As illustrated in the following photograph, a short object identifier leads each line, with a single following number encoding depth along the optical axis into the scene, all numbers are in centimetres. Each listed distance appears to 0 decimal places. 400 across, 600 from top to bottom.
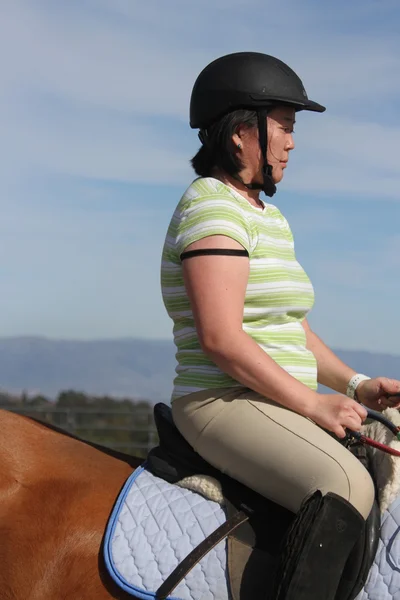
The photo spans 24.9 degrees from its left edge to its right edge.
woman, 303
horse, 324
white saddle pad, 312
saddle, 307
